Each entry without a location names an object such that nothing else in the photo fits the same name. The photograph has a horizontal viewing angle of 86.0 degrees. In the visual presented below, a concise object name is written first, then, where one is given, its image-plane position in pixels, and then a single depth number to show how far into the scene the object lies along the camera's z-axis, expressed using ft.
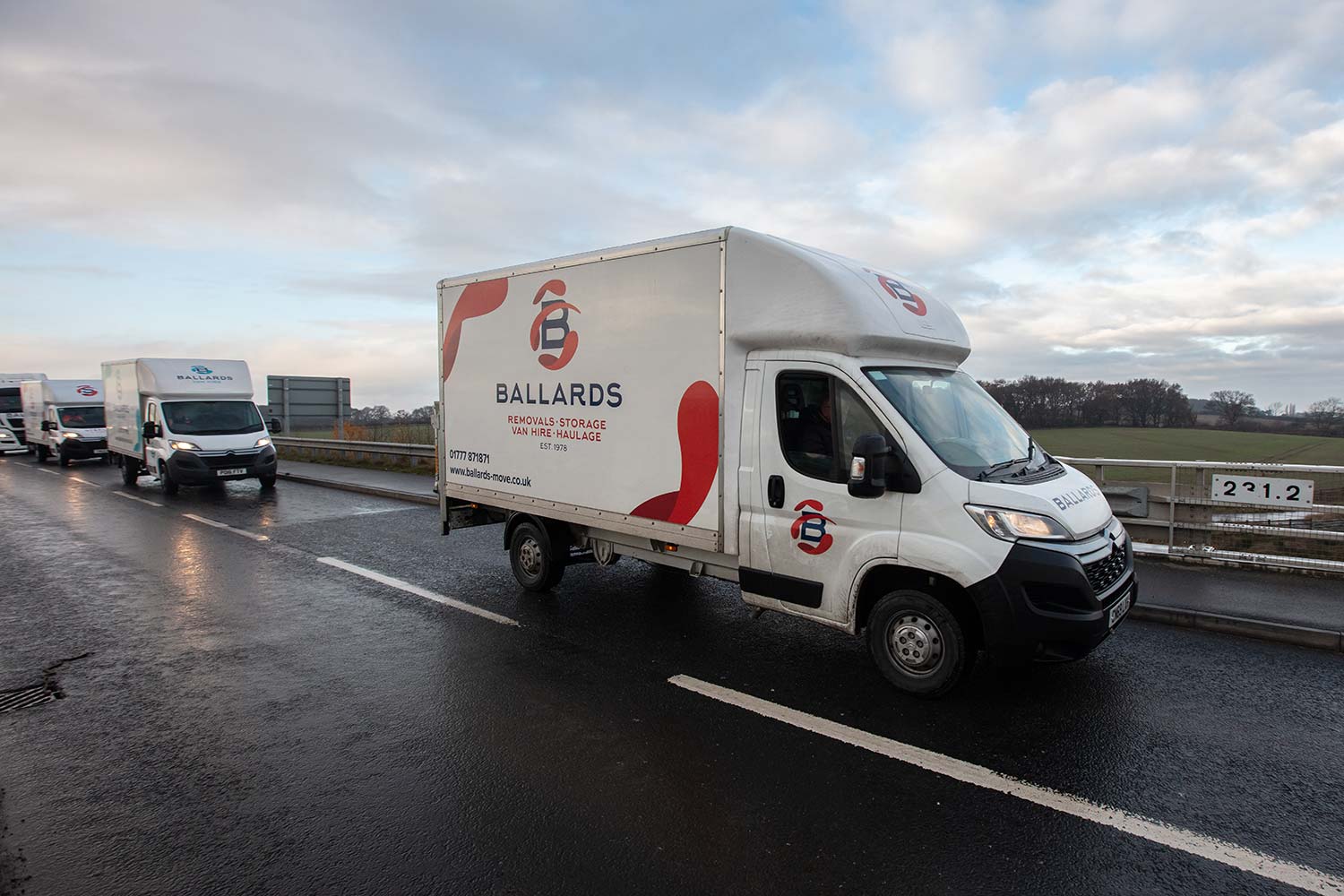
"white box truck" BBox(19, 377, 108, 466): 75.61
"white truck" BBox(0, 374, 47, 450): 100.17
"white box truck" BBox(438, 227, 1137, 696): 13.91
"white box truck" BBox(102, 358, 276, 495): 49.34
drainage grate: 15.06
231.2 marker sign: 23.59
